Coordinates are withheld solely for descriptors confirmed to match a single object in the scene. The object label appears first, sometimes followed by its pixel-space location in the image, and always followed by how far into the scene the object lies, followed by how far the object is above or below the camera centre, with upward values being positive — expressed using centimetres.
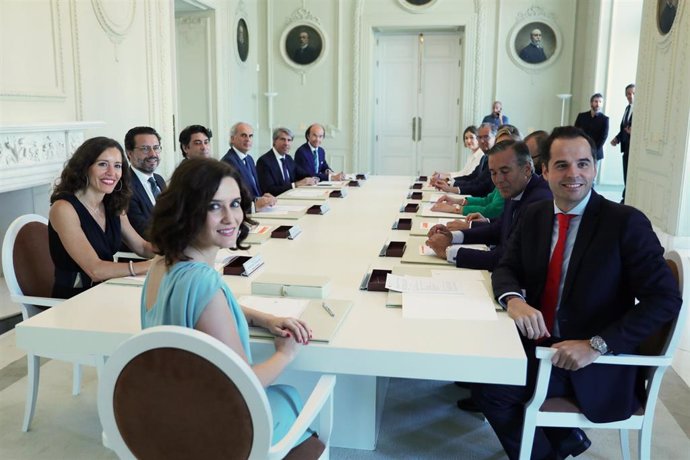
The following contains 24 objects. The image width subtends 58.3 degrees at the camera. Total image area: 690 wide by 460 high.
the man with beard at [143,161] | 328 -26
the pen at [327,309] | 179 -57
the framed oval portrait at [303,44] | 970 +109
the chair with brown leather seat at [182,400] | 112 -53
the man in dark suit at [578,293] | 180 -54
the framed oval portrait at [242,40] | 905 +108
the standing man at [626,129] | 783 -14
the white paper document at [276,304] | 181 -57
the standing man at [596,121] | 830 -5
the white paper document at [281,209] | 379 -59
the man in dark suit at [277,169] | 553 -50
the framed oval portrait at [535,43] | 921 +109
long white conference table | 156 -60
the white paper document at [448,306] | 185 -59
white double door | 981 +20
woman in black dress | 243 -43
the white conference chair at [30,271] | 244 -64
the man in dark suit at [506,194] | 245 -32
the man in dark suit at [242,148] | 493 -28
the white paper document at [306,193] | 460 -60
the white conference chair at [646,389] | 178 -79
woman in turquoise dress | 136 -35
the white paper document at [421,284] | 210 -58
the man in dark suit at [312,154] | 621 -40
